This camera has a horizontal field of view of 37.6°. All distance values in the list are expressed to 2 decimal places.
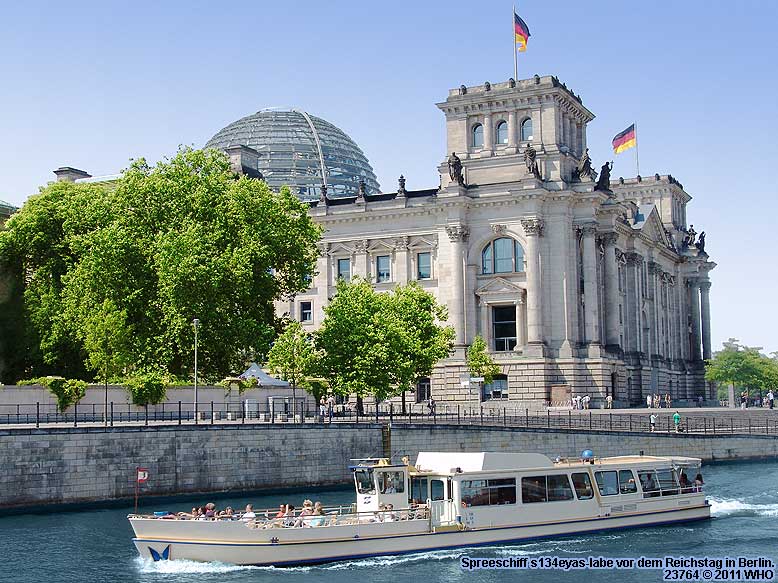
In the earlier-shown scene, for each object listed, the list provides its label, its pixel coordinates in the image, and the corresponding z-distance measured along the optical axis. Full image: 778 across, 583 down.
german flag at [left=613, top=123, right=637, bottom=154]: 122.38
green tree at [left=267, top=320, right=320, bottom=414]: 78.19
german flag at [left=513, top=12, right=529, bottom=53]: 107.88
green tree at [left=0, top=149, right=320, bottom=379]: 71.94
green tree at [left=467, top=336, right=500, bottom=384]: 103.31
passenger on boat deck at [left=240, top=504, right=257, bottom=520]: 40.57
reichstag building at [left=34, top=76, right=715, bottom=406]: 106.75
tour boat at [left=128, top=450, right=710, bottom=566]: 39.94
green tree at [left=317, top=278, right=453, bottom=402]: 79.25
